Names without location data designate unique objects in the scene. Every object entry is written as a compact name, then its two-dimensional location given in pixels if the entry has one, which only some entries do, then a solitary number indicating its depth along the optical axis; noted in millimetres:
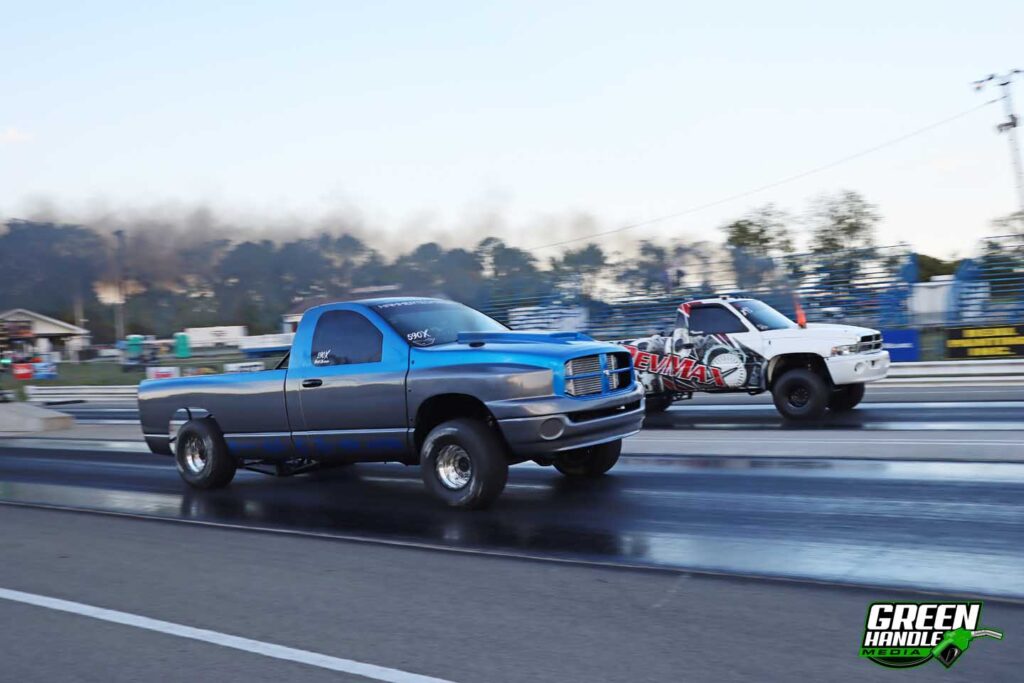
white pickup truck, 14039
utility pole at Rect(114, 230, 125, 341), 48669
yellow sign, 22141
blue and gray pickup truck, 8203
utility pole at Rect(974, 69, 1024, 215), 40000
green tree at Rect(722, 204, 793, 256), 50812
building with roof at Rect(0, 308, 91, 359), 47125
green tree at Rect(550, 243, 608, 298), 30875
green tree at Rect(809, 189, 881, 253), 47469
